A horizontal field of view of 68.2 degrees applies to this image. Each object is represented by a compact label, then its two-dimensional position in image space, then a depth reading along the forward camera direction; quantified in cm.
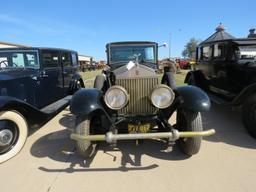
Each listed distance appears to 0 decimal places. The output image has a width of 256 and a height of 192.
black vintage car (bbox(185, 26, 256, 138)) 329
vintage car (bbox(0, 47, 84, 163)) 295
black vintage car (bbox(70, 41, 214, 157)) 253
